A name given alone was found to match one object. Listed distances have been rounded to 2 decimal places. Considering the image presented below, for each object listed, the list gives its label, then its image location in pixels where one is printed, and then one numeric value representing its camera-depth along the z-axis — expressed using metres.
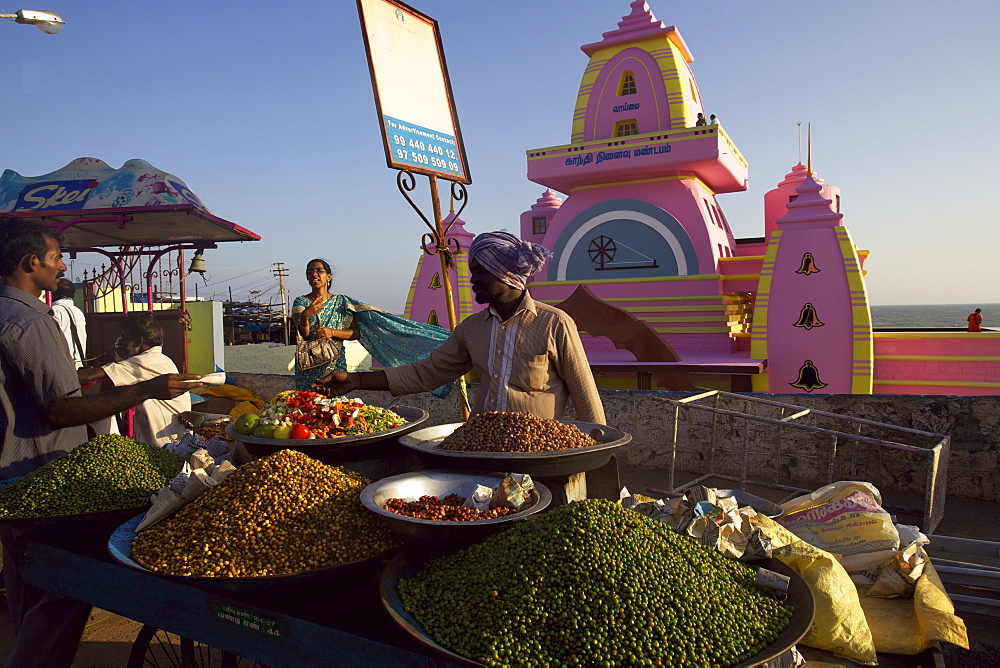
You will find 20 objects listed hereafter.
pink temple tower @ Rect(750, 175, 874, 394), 7.71
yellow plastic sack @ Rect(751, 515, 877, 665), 1.77
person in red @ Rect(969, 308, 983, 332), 9.62
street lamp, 8.66
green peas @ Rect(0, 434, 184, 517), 2.17
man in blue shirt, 2.26
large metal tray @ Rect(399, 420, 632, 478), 2.03
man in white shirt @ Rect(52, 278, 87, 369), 5.74
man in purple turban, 2.75
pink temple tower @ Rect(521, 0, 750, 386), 8.99
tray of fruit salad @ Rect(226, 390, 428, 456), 2.42
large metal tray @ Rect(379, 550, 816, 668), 1.42
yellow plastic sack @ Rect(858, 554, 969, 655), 1.82
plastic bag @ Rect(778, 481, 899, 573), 2.17
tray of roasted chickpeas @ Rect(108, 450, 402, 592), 1.75
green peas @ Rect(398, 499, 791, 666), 1.42
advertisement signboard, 3.23
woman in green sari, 4.87
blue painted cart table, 1.58
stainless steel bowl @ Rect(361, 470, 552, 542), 1.69
